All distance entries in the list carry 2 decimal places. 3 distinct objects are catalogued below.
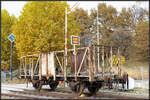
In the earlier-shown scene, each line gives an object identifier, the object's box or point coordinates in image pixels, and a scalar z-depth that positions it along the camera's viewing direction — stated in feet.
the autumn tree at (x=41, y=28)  70.08
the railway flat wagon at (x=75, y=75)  36.35
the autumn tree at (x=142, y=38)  102.22
